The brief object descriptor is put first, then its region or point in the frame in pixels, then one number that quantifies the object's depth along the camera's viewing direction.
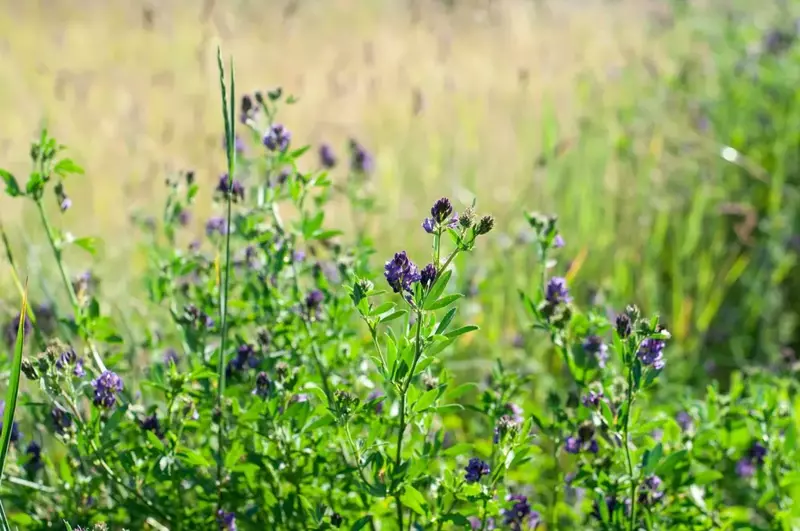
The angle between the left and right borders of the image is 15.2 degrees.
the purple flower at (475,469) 1.77
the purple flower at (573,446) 1.85
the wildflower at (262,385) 1.82
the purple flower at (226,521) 1.84
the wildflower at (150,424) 1.83
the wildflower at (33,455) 1.88
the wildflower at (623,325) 1.77
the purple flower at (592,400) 1.81
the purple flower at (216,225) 1.99
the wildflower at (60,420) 1.82
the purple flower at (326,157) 2.14
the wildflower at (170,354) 2.01
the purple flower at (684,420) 2.07
